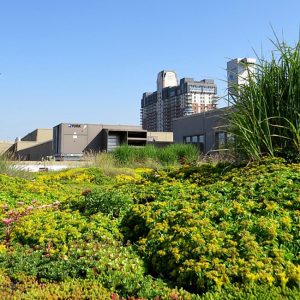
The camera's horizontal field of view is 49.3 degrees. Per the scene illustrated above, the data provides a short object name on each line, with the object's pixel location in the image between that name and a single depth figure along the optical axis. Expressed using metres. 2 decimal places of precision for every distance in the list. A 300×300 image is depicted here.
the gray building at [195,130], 20.82
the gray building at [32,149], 32.10
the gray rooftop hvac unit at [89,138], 25.82
